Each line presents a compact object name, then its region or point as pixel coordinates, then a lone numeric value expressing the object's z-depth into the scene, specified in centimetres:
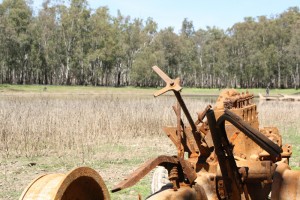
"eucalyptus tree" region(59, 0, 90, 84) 6612
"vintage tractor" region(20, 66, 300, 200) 294
